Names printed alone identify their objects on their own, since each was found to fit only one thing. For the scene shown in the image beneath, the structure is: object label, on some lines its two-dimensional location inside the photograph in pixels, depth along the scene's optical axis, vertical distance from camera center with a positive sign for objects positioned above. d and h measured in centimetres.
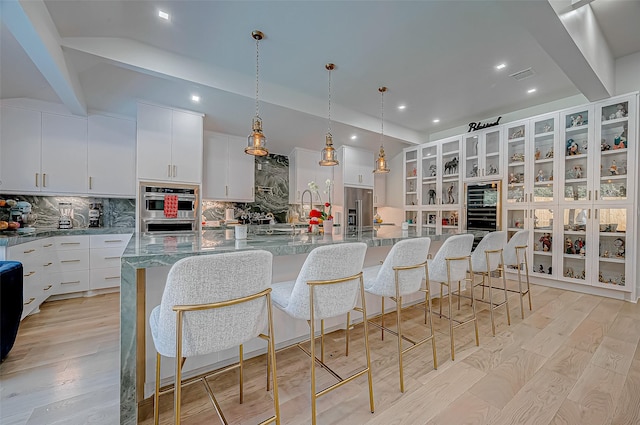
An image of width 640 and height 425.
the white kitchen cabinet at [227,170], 437 +72
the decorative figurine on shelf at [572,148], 371 +94
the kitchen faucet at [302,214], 551 -5
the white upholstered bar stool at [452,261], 208 -40
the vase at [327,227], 235 -14
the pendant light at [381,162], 350 +68
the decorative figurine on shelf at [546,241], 400 -43
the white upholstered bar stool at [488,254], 262 -42
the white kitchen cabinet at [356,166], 533 +98
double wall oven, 350 +5
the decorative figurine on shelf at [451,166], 509 +93
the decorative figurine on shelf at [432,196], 548 +35
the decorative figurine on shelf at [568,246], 379 -48
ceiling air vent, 326 +178
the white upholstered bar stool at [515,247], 299 -39
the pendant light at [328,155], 296 +65
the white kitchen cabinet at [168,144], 346 +92
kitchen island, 115 -38
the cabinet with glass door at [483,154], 452 +106
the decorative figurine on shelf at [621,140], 333 +95
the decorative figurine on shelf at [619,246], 339 -43
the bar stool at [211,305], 96 -36
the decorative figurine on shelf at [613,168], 341 +60
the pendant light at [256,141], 240 +65
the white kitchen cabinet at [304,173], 528 +82
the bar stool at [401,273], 169 -41
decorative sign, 452 +158
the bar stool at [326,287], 129 -39
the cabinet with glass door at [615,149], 326 +84
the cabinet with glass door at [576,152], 357 +87
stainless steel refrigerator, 534 +13
